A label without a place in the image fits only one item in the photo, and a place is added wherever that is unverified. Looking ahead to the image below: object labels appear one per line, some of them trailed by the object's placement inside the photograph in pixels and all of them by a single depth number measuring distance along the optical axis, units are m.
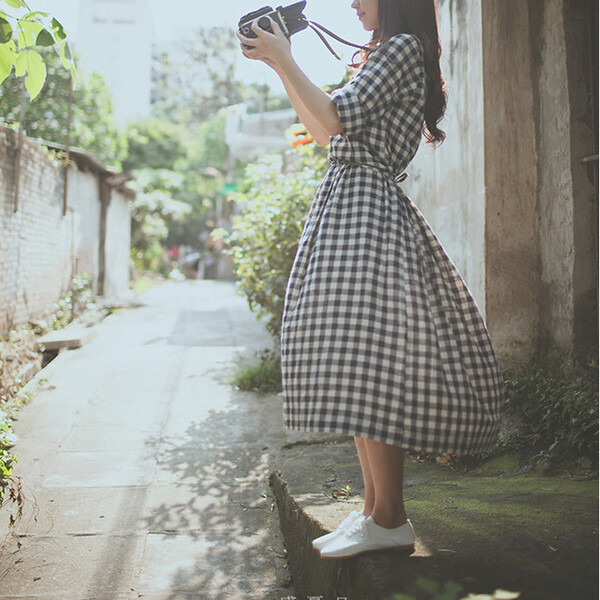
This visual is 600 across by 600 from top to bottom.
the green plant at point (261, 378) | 5.18
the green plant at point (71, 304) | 8.47
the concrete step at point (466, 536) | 1.54
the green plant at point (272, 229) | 5.22
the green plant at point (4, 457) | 2.27
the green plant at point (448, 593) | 1.42
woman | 1.55
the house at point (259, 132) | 20.20
